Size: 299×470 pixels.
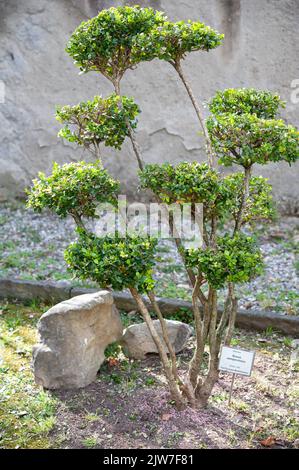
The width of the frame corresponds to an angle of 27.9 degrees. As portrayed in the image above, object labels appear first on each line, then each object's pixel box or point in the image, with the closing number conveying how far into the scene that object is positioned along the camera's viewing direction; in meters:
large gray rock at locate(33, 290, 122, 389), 4.09
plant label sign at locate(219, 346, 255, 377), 3.74
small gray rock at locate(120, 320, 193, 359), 4.49
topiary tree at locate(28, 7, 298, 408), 3.36
